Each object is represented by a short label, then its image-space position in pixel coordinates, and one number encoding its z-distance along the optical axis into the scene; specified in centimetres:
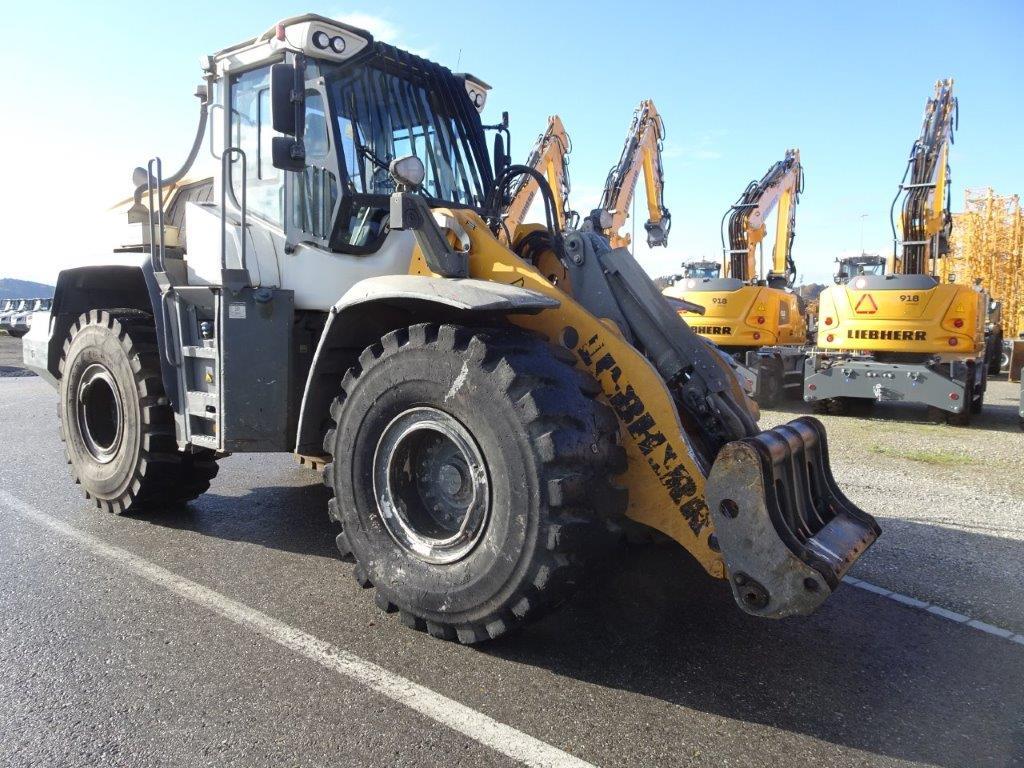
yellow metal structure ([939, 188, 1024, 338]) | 2653
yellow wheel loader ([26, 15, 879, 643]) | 316
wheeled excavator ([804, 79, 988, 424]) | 1116
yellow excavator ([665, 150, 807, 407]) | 1373
